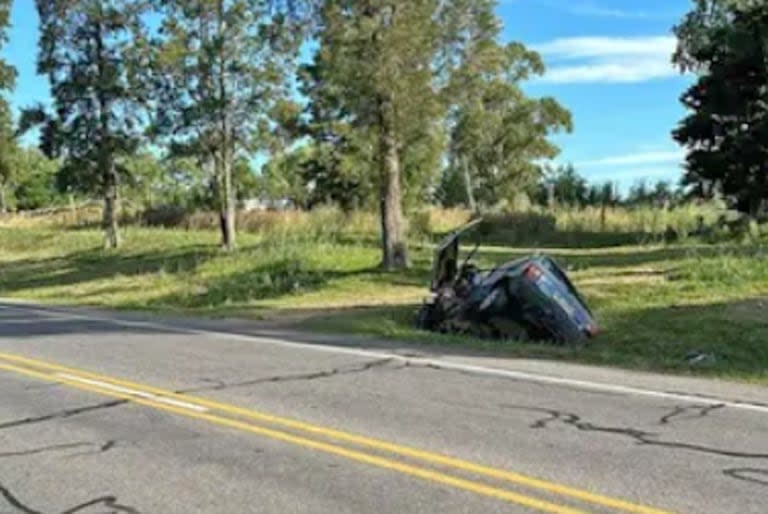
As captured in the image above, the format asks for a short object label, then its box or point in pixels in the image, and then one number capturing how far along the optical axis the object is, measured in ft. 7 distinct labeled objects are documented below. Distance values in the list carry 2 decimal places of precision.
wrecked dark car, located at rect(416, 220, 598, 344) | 43.55
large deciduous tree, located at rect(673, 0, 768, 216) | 100.78
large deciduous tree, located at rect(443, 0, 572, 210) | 177.17
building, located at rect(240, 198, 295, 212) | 148.79
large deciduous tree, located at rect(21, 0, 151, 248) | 113.39
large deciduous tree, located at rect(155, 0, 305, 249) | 96.84
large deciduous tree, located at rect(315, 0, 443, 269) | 68.08
